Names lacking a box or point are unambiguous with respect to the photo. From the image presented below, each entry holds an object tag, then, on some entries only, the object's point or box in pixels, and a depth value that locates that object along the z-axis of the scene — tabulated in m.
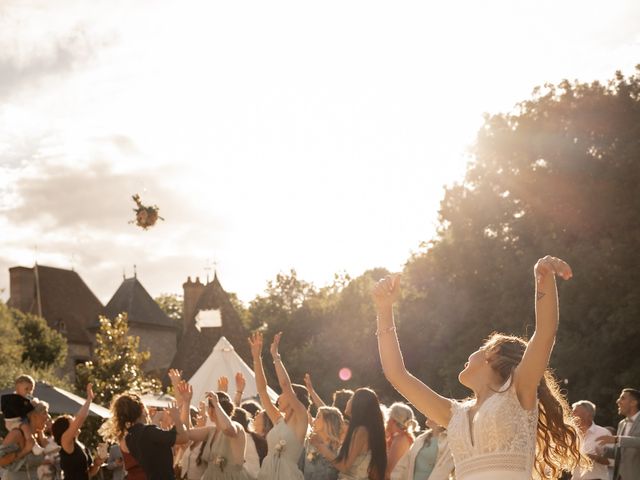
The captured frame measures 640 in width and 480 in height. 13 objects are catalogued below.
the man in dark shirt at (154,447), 7.74
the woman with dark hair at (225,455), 9.54
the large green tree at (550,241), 27.84
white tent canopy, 20.09
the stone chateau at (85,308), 71.50
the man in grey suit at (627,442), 9.95
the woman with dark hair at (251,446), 10.69
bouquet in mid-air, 15.30
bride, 3.64
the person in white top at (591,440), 10.94
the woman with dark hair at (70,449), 9.60
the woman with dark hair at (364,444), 7.99
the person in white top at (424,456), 8.54
